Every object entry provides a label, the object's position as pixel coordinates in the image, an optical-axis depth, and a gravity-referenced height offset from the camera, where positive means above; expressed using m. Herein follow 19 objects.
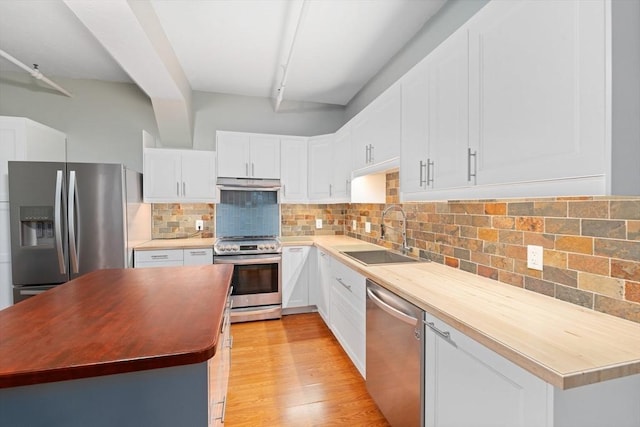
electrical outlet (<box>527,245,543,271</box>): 1.38 -0.23
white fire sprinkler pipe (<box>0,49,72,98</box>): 2.55 +1.38
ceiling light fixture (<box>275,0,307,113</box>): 1.85 +1.32
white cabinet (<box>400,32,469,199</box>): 1.42 +0.51
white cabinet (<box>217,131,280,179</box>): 3.45 +0.69
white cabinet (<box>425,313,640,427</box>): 0.82 -0.60
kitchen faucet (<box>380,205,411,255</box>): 2.49 -0.20
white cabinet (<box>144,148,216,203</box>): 3.29 +0.41
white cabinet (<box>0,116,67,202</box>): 2.66 +0.67
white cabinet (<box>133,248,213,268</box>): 2.97 -0.50
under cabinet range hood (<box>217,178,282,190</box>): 3.41 +0.33
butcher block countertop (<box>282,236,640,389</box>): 0.79 -0.42
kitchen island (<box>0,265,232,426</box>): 0.77 -0.42
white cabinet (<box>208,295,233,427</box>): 1.05 -0.78
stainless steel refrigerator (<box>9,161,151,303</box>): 2.57 -0.09
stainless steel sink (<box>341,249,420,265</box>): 2.44 -0.41
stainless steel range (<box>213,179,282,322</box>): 3.21 -0.66
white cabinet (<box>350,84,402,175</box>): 2.05 +0.65
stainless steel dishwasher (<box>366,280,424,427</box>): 1.37 -0.80
